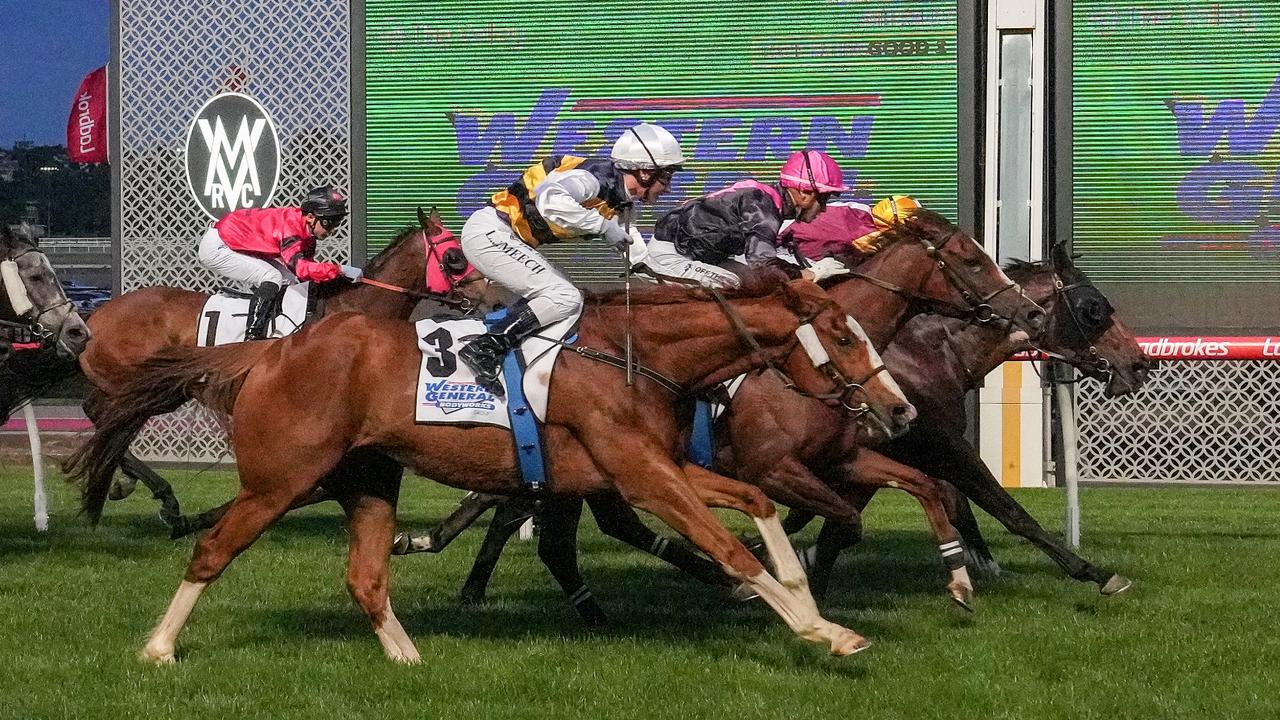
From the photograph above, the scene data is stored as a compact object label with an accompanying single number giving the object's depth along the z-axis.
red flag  16.56
